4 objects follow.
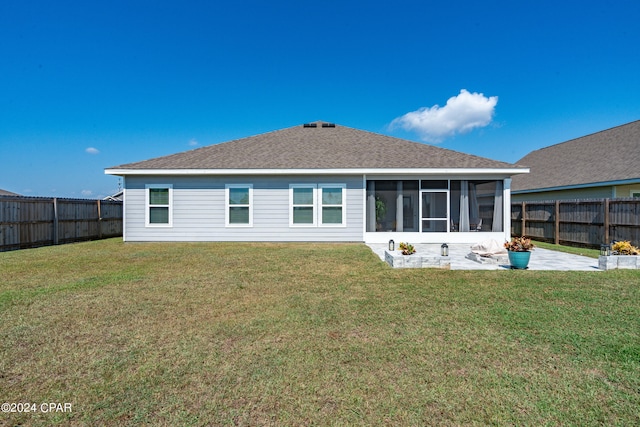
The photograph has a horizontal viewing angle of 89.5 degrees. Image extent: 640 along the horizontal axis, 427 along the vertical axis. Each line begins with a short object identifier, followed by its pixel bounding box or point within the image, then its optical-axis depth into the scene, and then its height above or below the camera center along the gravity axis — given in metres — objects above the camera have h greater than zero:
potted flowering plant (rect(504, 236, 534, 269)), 7.14 -0.93
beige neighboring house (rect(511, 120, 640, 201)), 13.42 +2.04
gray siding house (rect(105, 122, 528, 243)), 12.66 +0.27
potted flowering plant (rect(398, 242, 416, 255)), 7.66 -0.91
